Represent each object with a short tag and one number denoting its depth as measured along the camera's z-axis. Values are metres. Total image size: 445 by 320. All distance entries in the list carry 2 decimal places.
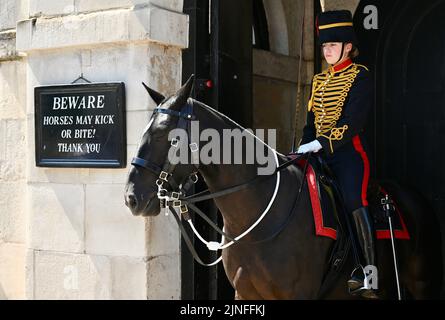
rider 10.25
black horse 9.36
